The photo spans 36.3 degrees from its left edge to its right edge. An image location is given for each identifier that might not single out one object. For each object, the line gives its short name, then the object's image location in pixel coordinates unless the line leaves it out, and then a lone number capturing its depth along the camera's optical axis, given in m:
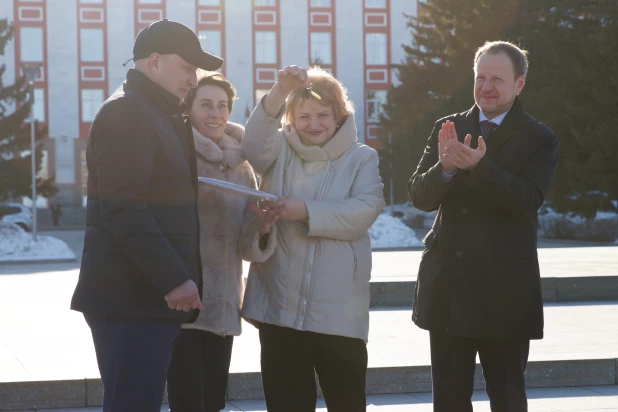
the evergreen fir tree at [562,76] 28.41
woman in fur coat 4.21
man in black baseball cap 3.15
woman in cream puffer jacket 4.08
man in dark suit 3.91
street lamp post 24.17
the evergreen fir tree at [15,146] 33.34
